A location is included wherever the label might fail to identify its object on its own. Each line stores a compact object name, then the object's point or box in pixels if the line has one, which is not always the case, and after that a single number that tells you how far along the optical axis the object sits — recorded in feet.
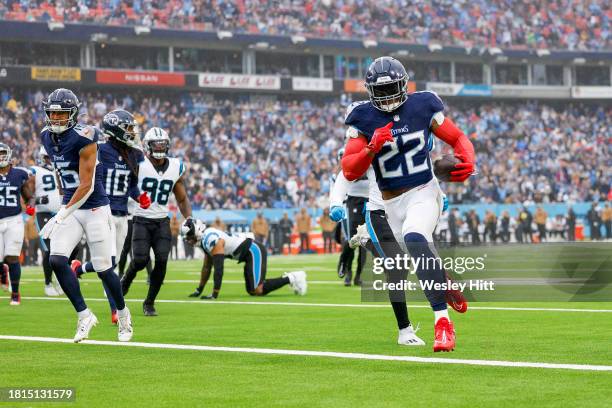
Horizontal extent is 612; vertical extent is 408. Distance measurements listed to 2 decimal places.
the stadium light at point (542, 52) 176.65
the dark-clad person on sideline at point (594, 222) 131.75
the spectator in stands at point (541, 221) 125.90
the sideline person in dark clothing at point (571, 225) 131.23
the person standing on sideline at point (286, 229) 114.32
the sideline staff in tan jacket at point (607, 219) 131.03
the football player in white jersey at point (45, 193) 53.93
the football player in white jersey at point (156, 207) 38.06
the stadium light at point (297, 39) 153.99
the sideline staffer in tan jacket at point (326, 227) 112.98
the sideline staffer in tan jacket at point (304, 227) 111.14
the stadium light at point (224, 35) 147.95
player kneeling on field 45.98
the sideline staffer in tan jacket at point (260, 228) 111.24
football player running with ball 24.44
